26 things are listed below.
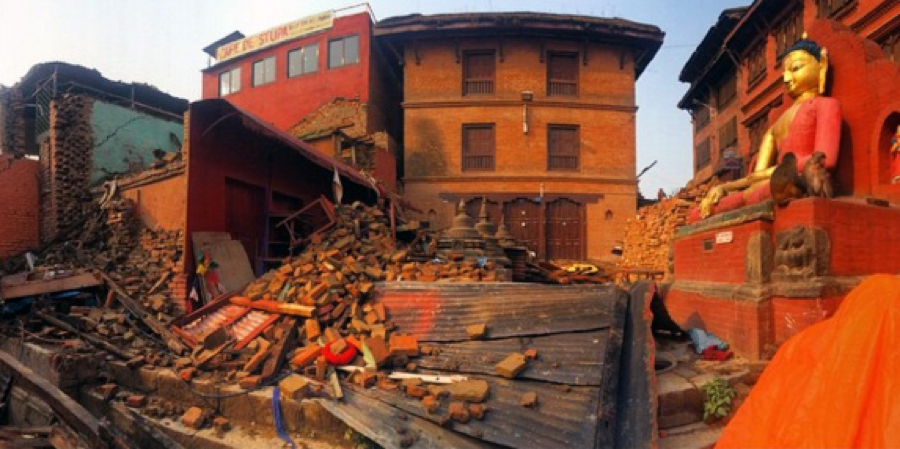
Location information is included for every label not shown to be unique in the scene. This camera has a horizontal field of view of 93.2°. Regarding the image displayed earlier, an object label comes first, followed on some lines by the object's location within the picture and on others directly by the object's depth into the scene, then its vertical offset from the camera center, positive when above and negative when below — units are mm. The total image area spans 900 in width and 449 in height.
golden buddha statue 4531 +1276
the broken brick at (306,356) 4664 -1262
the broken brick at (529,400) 3436 -1272
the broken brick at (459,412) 3428 -1372
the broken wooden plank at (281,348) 4562 -1229
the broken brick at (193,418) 4153 -1738
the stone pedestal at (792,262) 3701 -169
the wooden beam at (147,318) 5566 -1114
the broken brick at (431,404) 3561 -1362
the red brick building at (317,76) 17453 +7515
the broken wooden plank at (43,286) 6543 -696
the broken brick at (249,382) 4371 -1447
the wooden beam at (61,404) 3877 -1660
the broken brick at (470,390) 3606 -1275
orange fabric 2498 -929
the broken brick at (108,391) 4770 -1699
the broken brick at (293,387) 4051 -1396
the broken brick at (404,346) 4512 -1105
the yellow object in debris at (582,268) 14023 -850
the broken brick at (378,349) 4402 -1128
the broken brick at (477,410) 3449 -1366
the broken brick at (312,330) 5074 -1055
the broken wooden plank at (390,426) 3309 -1509
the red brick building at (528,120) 16703 +4903
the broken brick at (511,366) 3762 -1101
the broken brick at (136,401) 4641 -1745
